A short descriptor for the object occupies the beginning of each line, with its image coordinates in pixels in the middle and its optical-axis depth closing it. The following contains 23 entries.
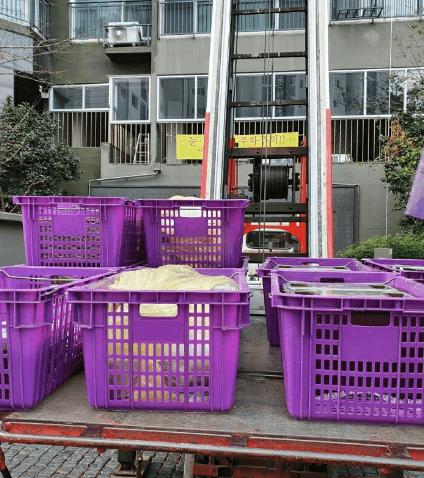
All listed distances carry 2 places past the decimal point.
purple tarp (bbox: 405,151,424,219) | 2.52
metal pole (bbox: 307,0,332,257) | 4.57
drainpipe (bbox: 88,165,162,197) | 12.83
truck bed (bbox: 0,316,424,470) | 1.52
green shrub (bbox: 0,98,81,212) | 11.80
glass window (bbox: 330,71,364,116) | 12.04
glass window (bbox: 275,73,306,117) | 12.26
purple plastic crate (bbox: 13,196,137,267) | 2.81
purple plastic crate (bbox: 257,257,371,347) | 2.60
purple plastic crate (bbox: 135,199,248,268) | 2.88
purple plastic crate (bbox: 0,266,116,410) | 1.80
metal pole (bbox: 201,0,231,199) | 4.87
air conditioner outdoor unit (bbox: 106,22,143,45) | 13.21
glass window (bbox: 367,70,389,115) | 11.91
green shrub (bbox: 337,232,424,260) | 7.05
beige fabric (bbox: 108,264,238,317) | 2.08
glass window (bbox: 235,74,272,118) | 12.79
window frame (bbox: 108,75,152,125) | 13.30
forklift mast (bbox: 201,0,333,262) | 4.72
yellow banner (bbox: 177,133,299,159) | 12.69
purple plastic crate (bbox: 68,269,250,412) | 1.76
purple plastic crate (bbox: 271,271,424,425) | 1.68
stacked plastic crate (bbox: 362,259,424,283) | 2.68
